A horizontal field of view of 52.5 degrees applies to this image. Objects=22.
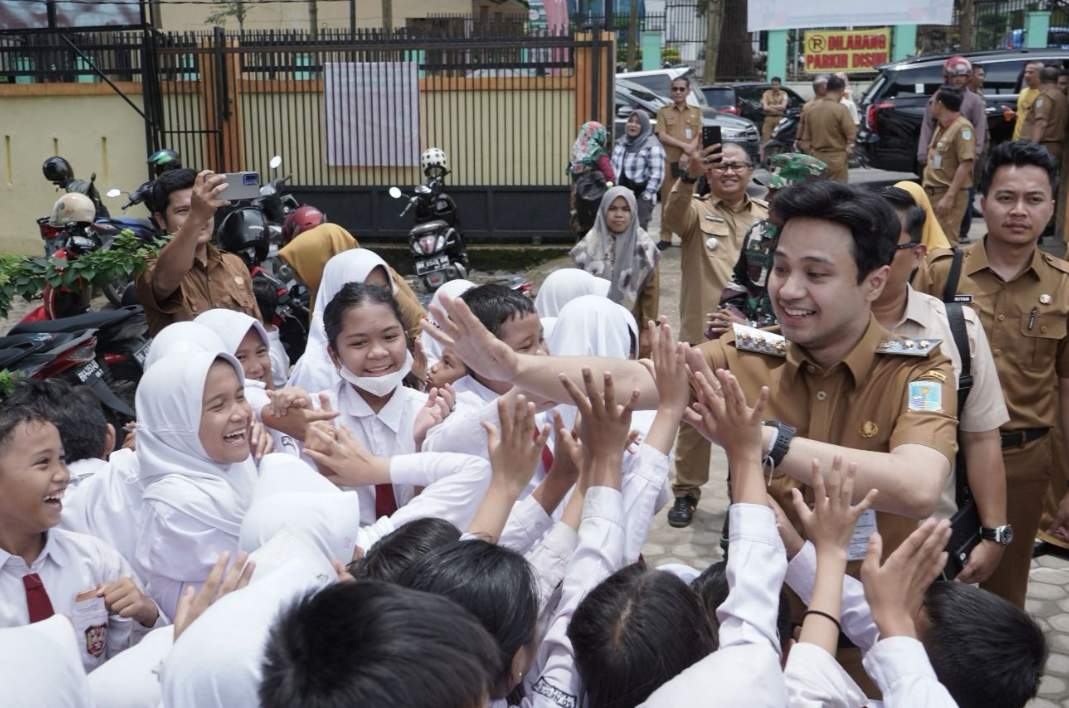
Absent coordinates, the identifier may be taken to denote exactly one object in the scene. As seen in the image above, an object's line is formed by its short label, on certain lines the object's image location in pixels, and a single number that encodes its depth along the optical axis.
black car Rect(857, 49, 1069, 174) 15.20
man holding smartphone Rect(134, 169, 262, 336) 4.43
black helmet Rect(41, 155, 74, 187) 8.62
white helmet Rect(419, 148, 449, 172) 10.70
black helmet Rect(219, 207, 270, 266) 7.27
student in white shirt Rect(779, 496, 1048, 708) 1.90
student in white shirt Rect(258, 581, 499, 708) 1.38
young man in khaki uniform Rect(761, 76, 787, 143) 17.92
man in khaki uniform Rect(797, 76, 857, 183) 12.62
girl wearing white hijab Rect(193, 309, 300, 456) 4.10
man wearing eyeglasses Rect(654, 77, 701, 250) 12.61
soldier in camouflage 4.56
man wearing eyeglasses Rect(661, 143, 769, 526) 5.47
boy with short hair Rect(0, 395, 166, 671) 2.51
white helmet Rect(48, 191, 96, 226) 6.23
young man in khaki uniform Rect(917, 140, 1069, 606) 3.61
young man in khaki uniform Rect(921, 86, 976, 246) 9.85
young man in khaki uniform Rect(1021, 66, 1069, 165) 10.62
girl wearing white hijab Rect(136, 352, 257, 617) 2.76
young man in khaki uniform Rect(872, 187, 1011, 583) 3.03
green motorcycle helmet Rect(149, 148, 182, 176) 8.14
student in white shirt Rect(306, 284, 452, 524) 3.45
